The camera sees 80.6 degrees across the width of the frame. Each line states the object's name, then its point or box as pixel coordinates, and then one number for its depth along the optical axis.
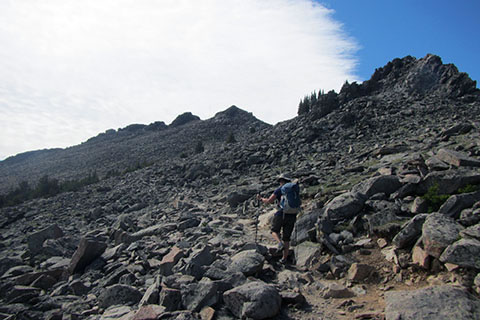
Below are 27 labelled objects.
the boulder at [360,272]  5.53
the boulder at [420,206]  6.62
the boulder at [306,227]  7.85
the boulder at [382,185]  8.19
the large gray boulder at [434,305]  3.55
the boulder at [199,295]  4.79
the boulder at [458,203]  5.88
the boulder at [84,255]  8.74
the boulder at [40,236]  11.61
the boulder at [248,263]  5.85
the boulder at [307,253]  6.75
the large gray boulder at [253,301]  4.42
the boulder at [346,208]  7.82
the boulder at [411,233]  5.66
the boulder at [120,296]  5.93
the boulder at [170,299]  4.90
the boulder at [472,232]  4.63
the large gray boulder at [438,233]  4.81
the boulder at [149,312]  4.45
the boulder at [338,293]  5.09
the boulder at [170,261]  7.21
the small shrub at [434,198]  6.43
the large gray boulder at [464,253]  4.25
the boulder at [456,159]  7.85
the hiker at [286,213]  7.02
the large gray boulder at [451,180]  6.68
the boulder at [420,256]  4.95
